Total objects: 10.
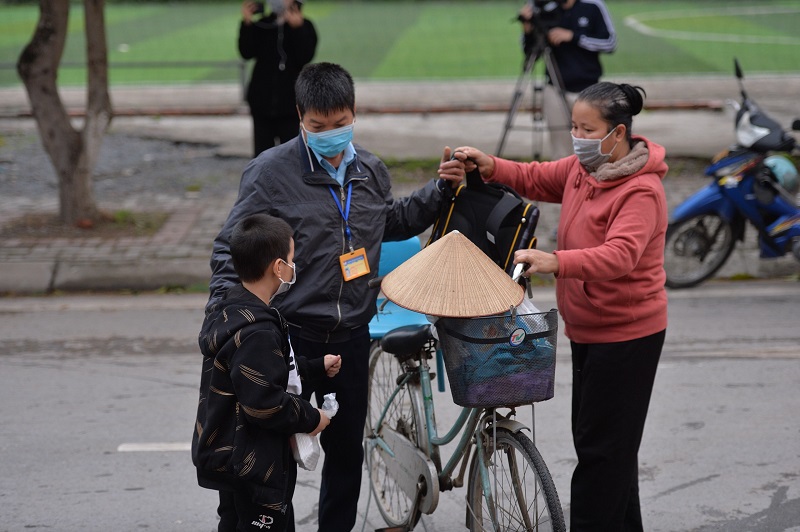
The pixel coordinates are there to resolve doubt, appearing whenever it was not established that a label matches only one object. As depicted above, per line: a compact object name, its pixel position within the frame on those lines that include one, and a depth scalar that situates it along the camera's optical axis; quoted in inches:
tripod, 705.0
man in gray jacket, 280.2
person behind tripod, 693.3
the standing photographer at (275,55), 687.1
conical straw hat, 250.4
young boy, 242.7
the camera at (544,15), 700.7
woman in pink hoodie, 266.8
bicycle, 254.2
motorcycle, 590.9
